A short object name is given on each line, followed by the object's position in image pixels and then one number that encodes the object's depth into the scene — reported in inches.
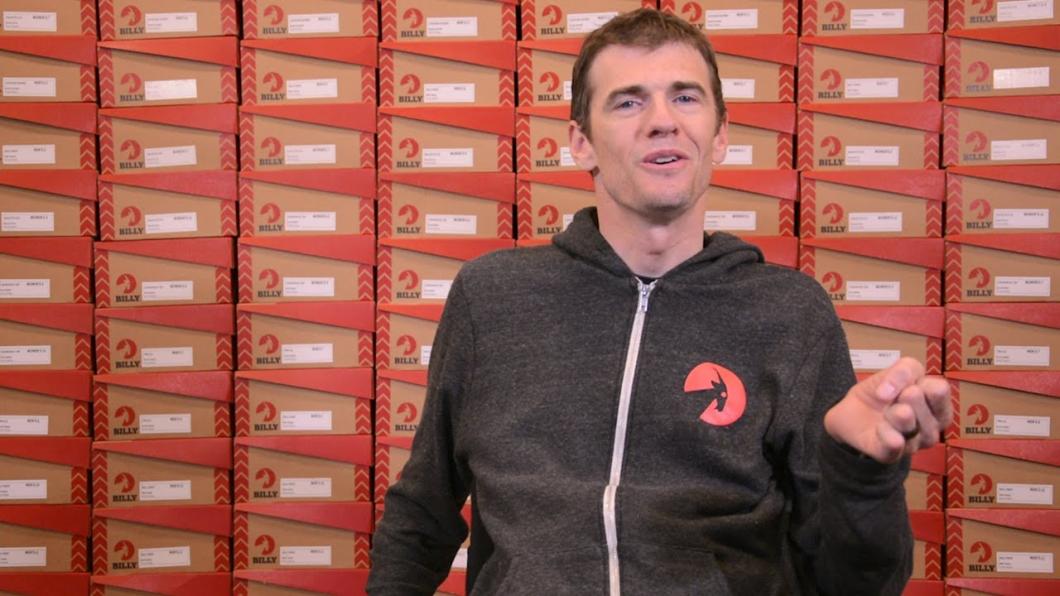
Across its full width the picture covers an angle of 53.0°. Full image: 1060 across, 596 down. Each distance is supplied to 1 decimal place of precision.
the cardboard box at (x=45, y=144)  87.2
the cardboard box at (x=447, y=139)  84.5
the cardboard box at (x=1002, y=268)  80.6
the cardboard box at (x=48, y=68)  86.6
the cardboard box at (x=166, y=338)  85.4
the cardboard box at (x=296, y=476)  84.7
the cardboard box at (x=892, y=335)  81.4
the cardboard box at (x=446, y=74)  84.7
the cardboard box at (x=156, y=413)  85.6
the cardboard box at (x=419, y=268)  84.0
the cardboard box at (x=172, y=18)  86.2
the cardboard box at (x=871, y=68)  82.4
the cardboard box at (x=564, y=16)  84.1
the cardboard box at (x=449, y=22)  85.1
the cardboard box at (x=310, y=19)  85.4
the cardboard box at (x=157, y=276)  86.0
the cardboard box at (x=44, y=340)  85.9
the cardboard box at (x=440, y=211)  84.6
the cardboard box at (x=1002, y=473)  80.3
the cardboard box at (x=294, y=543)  84.5
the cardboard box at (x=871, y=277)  82.1
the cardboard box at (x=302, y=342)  85.0
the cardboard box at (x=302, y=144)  85.5
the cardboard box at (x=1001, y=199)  81.0
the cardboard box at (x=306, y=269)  84.8
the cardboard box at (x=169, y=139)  85.8
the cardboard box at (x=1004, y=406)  80.4
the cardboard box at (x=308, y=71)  85.1
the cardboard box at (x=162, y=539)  84.8
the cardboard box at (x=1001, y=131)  81.4
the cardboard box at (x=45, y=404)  85.7
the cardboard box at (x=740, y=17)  83.5
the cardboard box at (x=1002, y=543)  80.0
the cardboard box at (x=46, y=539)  85.5
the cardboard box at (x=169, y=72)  85.9
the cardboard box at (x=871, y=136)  82.0
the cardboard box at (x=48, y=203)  86.7
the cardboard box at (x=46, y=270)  86.4
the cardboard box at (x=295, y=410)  84.8
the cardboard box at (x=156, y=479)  85.5
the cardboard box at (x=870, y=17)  82.4
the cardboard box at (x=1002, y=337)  80.6
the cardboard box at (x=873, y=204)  82.1
